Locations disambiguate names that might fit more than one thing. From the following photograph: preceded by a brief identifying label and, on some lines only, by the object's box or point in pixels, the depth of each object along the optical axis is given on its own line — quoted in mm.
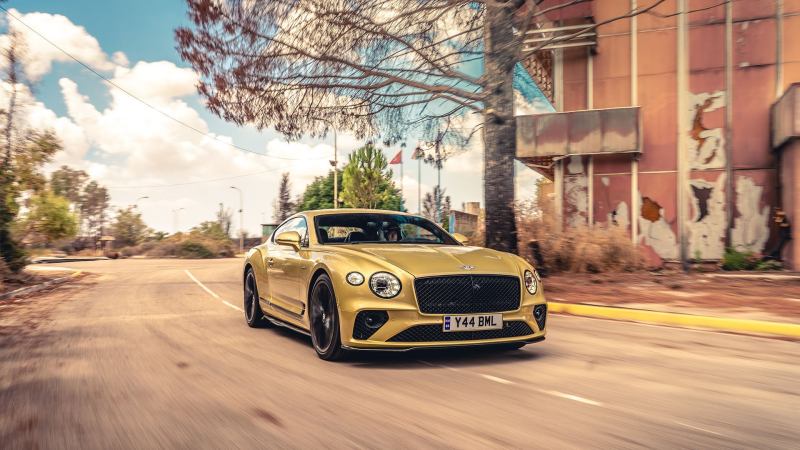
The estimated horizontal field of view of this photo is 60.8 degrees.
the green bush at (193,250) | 52656
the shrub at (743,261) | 17078
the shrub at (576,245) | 15156
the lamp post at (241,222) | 77269
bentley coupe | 5656
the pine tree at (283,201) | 97938
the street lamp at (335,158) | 52250
